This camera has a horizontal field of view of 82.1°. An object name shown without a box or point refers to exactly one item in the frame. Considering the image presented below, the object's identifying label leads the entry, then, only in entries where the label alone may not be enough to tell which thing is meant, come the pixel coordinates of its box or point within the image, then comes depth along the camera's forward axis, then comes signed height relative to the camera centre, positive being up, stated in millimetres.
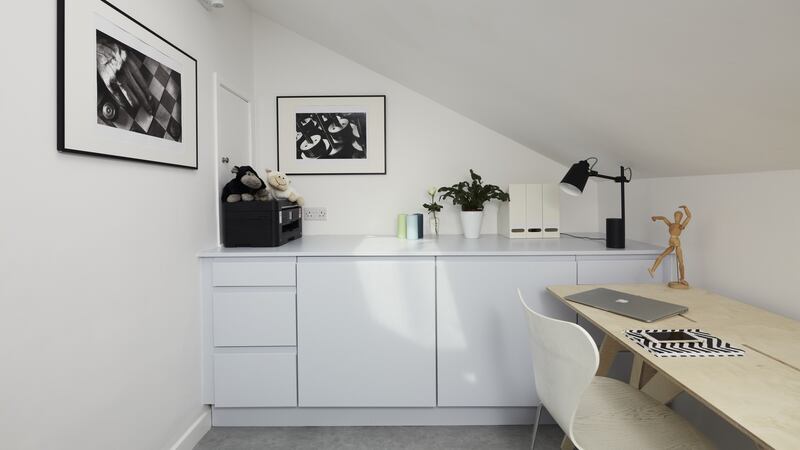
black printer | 2363 -1
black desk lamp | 2254 +178
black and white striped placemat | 1226 -350
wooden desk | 891 -362
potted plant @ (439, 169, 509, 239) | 2795 +140
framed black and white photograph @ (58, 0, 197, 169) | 1370 +480
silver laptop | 1568 -306
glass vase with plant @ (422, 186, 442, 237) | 2921 +77
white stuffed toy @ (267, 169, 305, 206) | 2580 +208
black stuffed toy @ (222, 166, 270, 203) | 2412 +196
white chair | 1269 -588
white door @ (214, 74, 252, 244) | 2479 +541
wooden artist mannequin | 1976 -92
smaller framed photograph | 2988 +573
